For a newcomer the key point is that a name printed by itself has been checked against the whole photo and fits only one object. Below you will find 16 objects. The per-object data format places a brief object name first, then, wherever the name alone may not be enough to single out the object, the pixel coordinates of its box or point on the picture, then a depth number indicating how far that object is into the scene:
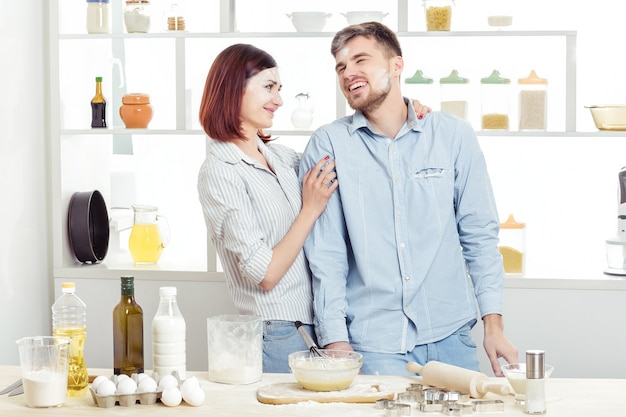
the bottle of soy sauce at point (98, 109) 3.58
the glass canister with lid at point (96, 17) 3.58
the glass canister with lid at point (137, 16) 3.54
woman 2.56
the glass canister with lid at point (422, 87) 3.46
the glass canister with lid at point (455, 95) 3.44
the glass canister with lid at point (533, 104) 3.41
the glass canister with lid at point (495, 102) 3.44
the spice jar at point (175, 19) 3.55
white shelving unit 3.50
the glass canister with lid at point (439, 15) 3.40
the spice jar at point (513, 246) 3.45
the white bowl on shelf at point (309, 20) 3.46
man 2.67
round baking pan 3.62
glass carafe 3.60
